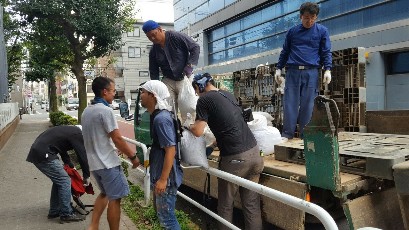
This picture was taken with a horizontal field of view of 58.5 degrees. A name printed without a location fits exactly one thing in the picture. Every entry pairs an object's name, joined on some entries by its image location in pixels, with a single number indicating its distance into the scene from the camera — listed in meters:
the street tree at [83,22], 12.59
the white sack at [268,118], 4.86
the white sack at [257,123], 3.98
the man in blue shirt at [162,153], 3.11
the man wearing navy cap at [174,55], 4.62
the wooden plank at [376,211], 2.64
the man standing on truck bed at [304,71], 4.51
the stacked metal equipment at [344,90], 4.22
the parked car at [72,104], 50.94
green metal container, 2.58
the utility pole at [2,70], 17.34
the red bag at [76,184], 5.08
